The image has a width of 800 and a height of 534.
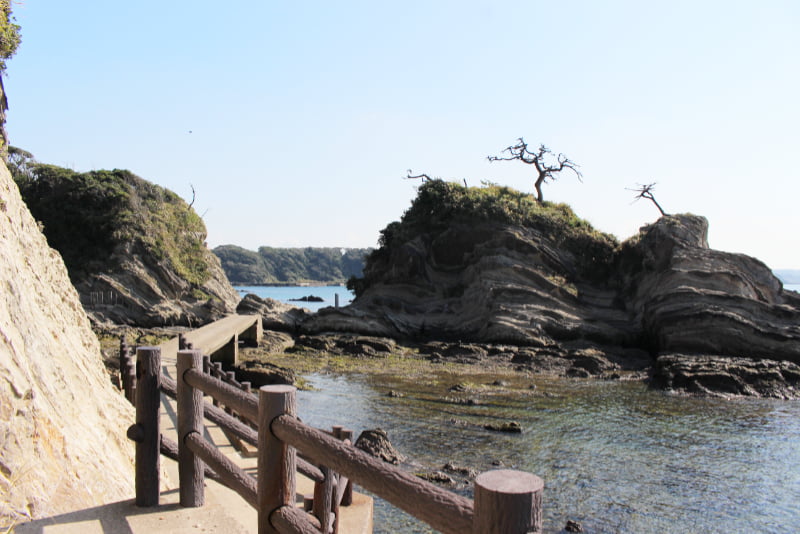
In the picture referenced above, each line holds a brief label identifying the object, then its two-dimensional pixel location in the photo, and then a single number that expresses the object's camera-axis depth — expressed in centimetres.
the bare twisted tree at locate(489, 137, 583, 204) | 4316
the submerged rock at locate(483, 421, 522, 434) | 1551
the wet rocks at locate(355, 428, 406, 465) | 1267
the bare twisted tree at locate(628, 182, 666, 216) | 3706
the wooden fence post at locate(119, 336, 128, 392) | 1178
